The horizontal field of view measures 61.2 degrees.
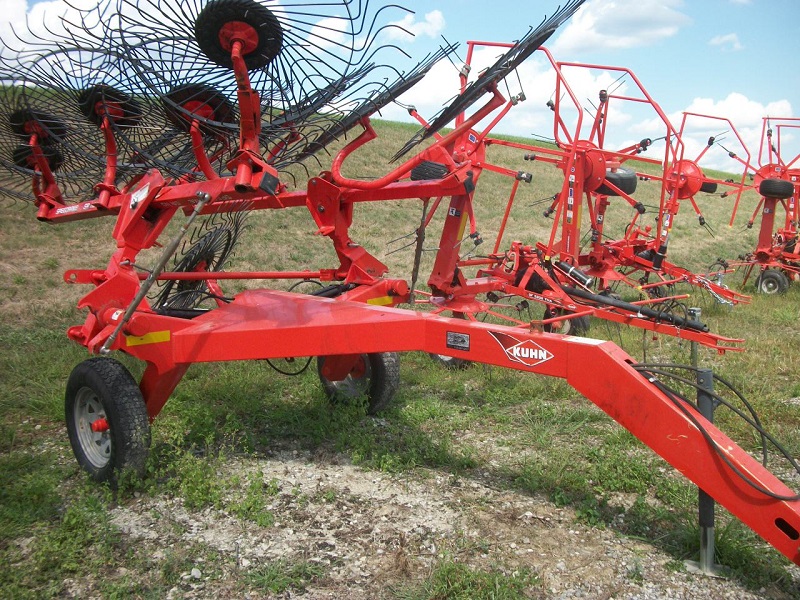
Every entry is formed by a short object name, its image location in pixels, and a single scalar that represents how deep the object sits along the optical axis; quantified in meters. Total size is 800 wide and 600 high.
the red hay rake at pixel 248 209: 3.31
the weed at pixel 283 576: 3.20
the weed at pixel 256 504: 3.76
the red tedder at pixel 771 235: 11.84
